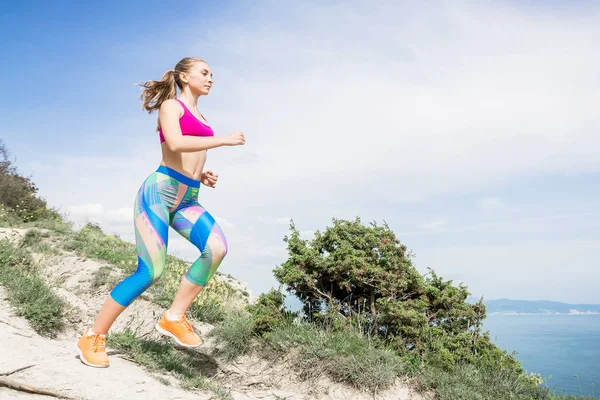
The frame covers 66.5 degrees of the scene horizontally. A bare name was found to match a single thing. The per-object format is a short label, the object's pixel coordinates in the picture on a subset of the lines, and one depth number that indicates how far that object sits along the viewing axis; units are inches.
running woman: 159.6
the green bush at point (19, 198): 598.9
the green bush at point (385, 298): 206.2
